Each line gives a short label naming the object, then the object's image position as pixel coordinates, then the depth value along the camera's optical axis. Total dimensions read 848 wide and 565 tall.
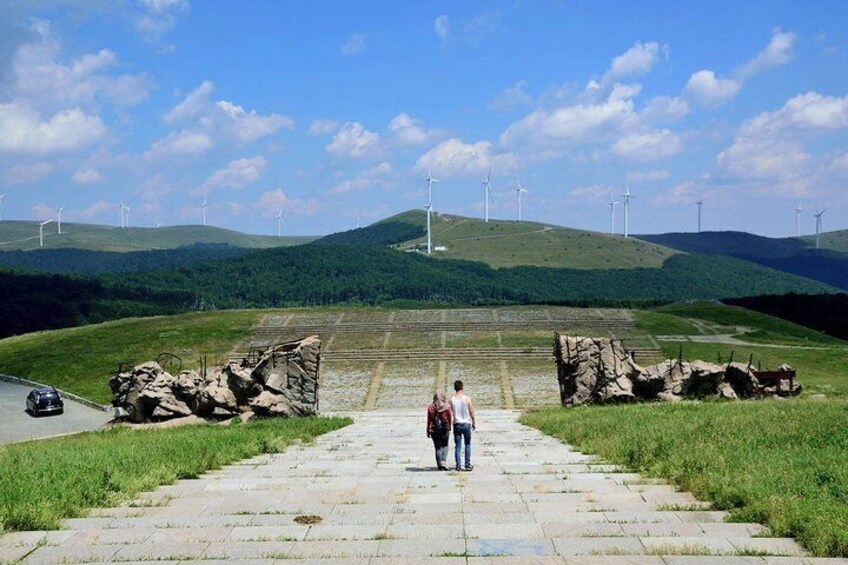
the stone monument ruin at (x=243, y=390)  38.47
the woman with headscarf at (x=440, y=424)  18.44
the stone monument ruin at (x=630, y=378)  41.12
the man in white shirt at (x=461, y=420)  18.34
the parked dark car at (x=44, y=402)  54.59
